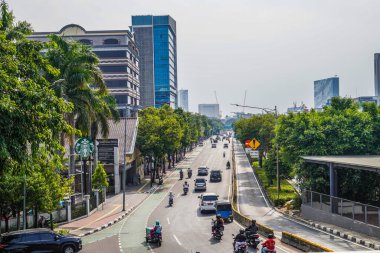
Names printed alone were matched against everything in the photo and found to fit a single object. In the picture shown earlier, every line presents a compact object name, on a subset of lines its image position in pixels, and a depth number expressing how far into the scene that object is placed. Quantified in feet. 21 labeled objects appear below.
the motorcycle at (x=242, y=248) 76.38
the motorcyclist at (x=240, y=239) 76.59
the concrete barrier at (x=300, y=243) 74.18
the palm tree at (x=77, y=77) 124.88
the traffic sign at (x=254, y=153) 161.97
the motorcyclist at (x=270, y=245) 68.18
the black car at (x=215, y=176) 219.20
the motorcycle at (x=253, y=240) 82.84
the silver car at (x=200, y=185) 190.19
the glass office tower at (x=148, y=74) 639.35
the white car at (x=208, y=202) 135.74
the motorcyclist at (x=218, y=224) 93.51
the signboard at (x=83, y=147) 132.05
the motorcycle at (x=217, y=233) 93.15
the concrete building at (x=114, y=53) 362.94
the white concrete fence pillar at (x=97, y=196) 145.89
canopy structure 95.45
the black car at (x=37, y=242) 75.97
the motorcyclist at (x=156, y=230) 90.27
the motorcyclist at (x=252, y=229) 83.41
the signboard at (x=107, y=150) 186.29
